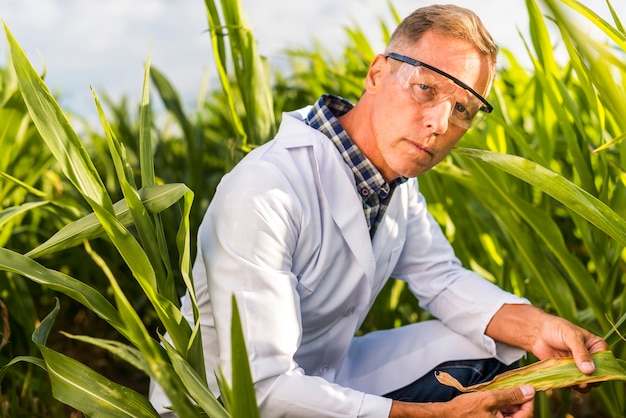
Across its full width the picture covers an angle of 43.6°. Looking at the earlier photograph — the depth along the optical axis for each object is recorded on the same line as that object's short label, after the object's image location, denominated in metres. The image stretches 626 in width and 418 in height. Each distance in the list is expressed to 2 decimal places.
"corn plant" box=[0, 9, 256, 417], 0.91
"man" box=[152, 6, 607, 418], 1.07
